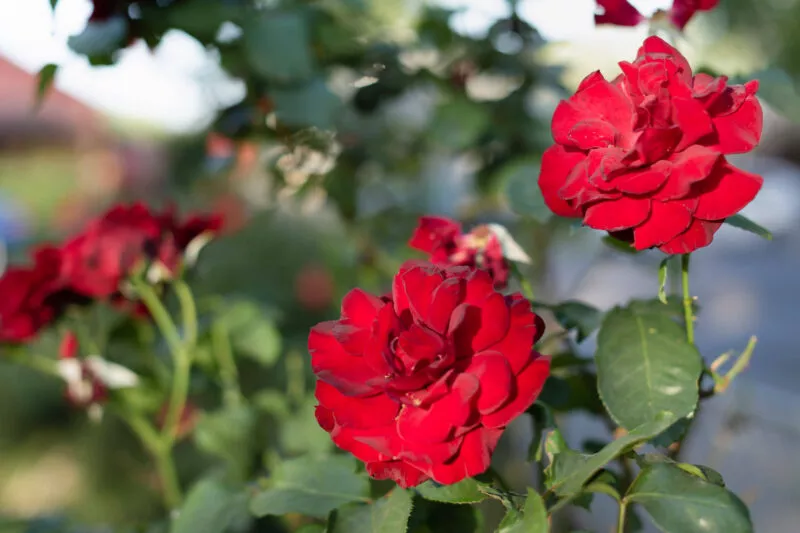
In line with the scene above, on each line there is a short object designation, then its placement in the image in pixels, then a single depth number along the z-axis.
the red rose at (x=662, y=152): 0.34
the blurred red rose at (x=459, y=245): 0.43
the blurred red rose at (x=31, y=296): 0.61
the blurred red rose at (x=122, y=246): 0.59
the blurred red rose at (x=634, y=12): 0.46
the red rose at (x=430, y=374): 0.31
